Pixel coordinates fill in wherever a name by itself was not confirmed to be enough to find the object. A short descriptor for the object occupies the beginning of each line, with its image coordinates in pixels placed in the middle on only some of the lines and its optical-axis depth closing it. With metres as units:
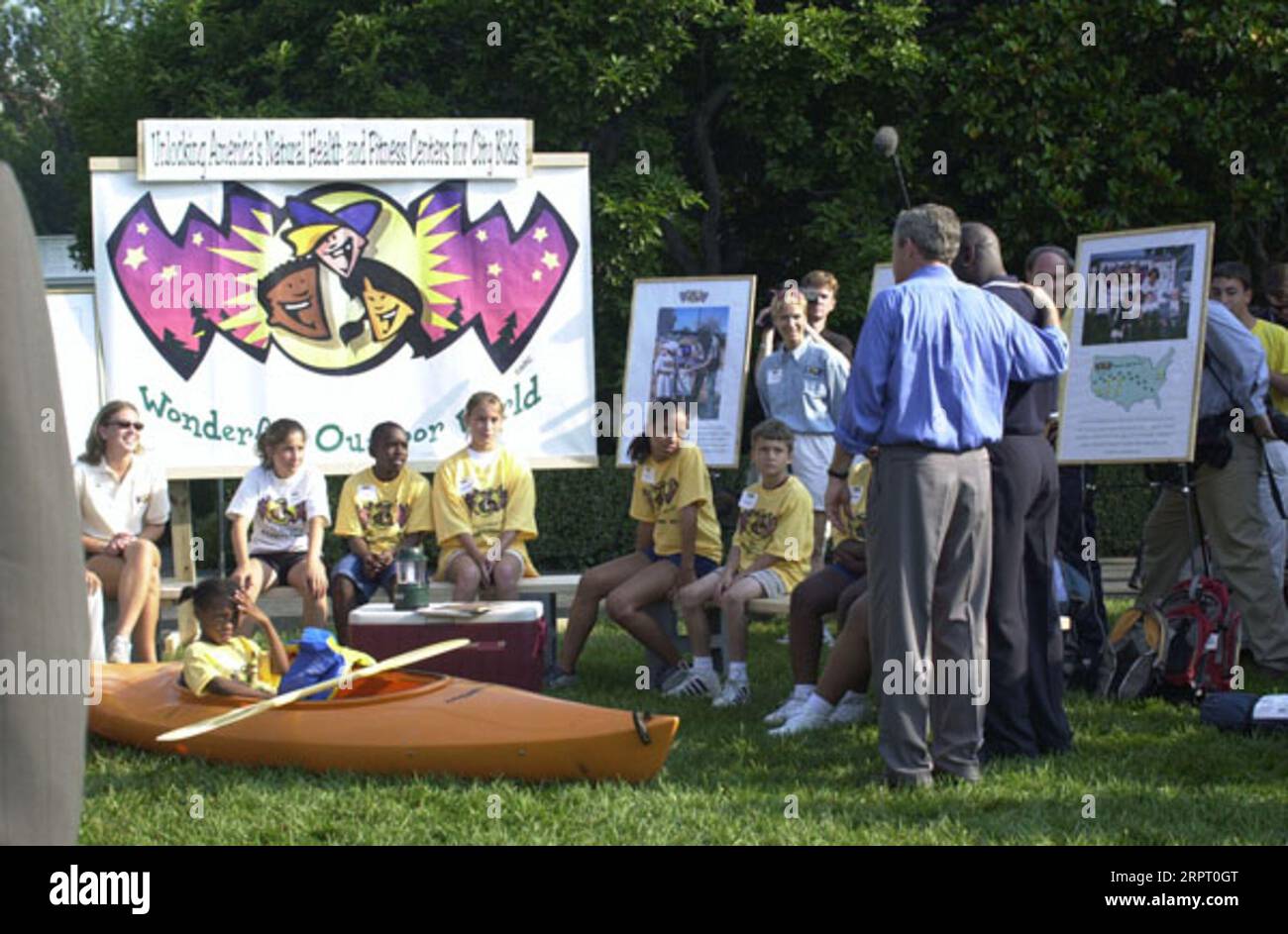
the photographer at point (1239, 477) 8.59
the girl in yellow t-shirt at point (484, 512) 9.48
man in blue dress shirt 6.21
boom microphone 10.02
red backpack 7.82
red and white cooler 8.44
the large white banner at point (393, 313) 10.92
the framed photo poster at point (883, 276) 10.87
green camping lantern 8.62
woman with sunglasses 9.02
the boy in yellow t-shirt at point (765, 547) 8.79
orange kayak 6.22
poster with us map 8.56
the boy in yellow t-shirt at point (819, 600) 8.05
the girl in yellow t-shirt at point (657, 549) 9.04
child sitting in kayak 7.25
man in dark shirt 6.64
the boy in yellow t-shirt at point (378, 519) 9.68
